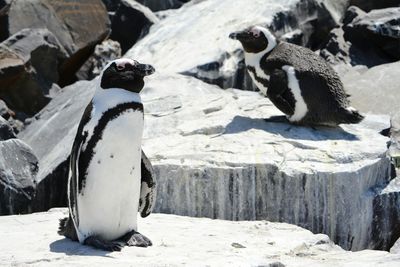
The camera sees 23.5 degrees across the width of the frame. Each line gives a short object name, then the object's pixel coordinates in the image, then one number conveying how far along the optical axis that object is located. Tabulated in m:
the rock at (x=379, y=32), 12.89
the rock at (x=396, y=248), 7.60
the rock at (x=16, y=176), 7.96
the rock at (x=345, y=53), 12.81
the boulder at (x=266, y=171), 7.72
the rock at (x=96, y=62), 13.07
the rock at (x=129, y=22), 14.16
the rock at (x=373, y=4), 14.56
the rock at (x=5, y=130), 8.57
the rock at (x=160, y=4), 16.19
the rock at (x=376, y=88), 10.55
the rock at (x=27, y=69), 11.23
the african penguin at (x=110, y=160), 5.85
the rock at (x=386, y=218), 7.91
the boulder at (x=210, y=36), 11.41
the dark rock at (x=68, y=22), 12.59
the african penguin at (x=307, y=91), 8.86
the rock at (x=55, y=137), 8.40
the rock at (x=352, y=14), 13.41
